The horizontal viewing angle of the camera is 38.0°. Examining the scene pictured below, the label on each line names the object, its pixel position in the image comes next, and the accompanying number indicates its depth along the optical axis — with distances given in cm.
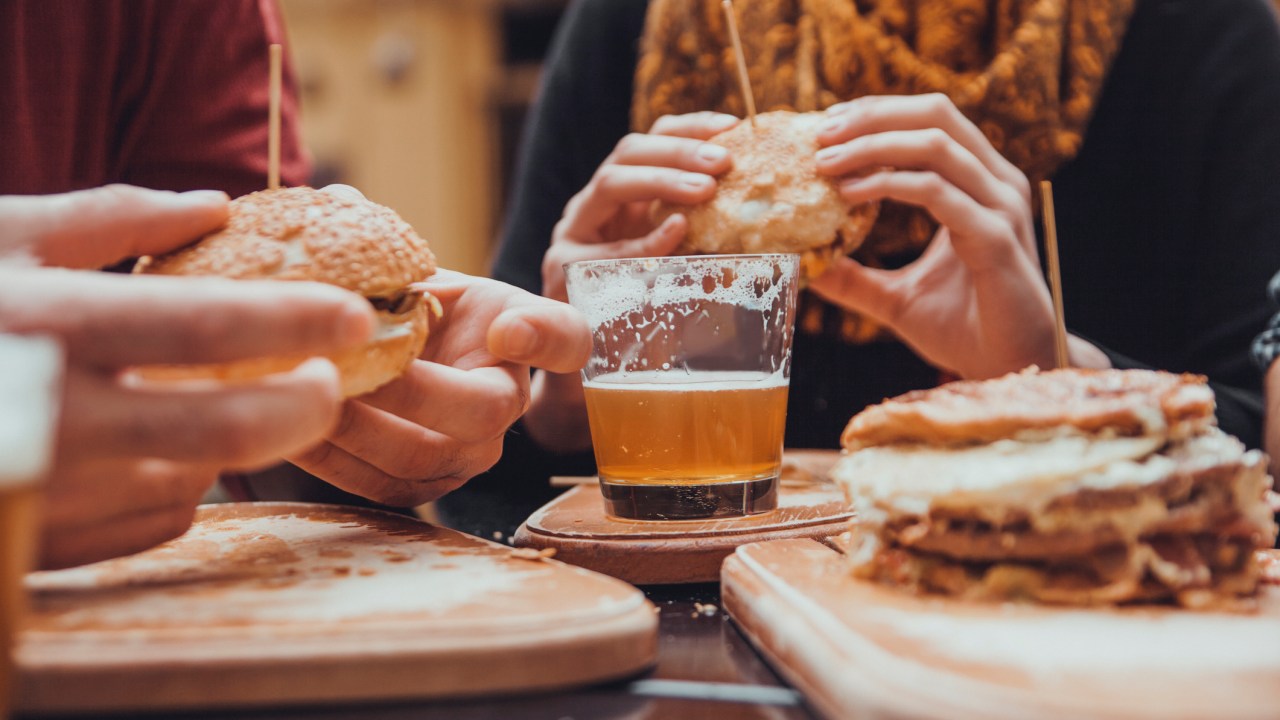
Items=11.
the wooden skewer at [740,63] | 72
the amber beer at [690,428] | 64
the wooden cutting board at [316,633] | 48
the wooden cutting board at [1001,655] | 46
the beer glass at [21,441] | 39
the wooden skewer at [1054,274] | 62
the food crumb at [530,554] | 56
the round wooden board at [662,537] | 59
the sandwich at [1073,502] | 52
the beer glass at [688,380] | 64
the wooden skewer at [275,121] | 61
